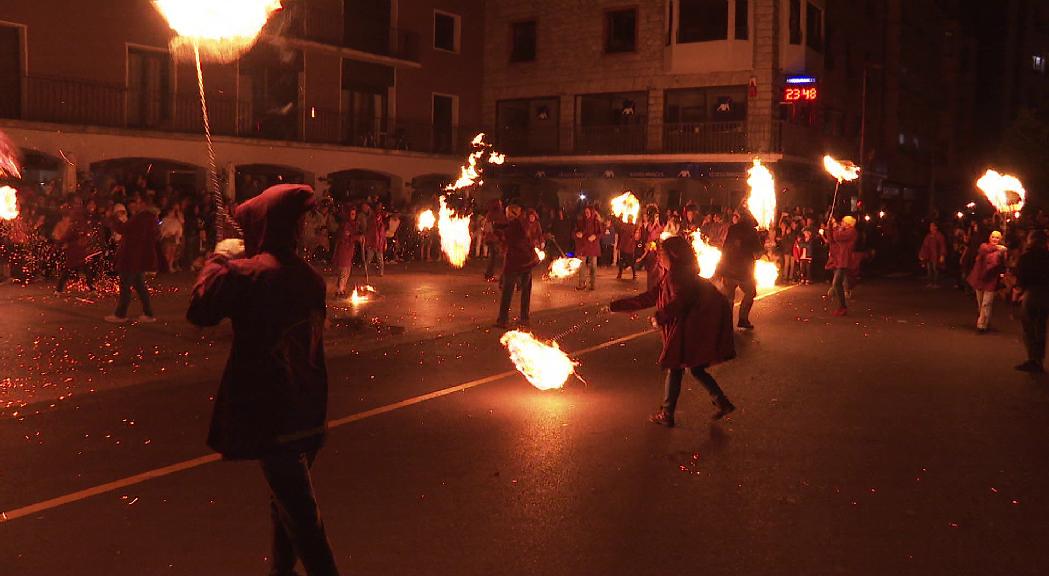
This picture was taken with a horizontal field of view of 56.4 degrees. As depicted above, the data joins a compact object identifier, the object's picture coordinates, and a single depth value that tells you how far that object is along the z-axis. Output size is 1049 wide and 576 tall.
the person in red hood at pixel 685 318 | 7.46
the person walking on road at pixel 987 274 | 13.38
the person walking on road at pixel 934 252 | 22.28
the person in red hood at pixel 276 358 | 3.69
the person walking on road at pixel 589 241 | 19.28
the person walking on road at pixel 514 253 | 13.23
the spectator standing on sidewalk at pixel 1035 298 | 10.60
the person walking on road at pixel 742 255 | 13.00
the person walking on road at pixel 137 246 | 12.19
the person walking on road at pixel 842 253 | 16.02
